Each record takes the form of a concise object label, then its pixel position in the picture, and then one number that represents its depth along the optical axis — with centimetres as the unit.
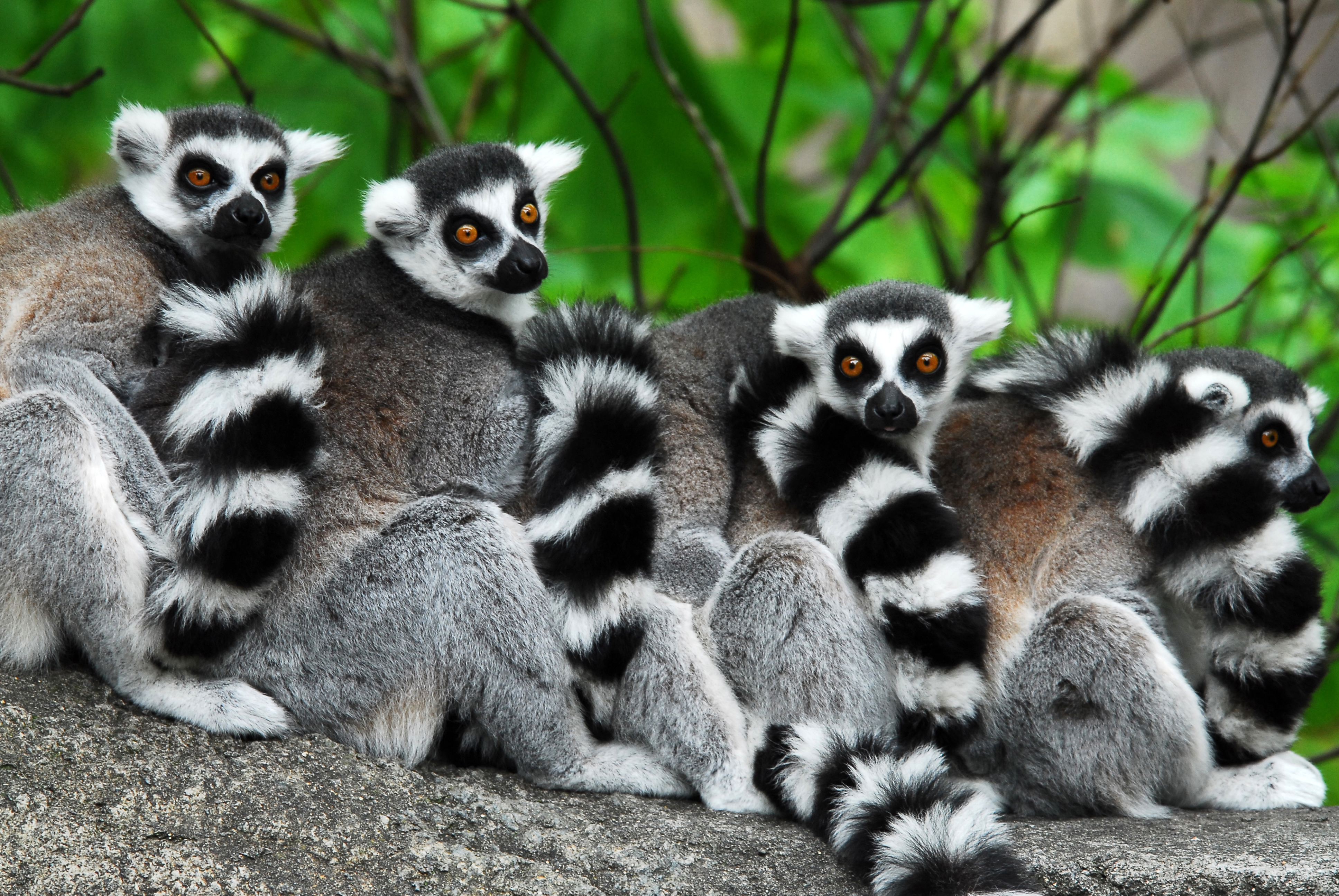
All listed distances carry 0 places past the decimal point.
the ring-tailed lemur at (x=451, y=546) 566
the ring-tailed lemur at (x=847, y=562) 543
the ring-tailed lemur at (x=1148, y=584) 609
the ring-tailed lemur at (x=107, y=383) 527
